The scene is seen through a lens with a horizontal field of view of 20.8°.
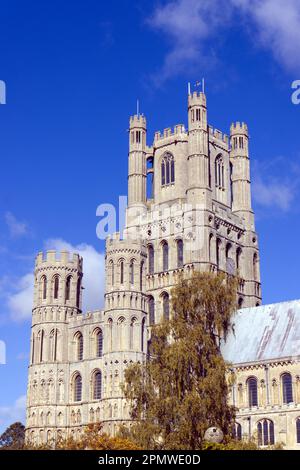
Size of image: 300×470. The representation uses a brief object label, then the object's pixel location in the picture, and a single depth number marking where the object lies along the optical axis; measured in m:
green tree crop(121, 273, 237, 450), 48.31
